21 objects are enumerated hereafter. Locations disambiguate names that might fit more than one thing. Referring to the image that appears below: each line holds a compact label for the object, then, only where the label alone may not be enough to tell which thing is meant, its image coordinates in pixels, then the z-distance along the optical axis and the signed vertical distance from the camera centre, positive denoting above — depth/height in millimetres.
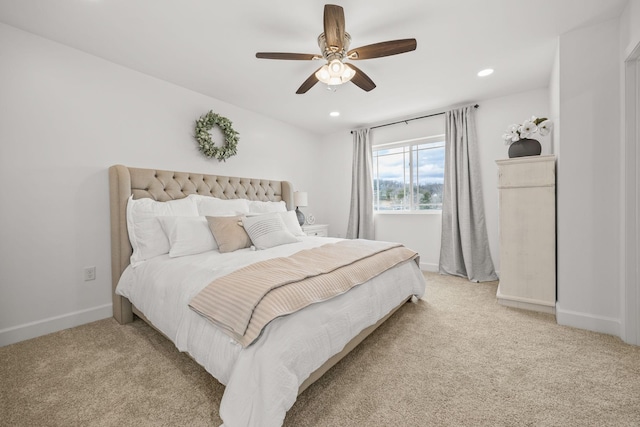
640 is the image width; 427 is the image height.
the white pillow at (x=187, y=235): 2283 -231
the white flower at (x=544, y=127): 2508 +748
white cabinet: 2432 -262
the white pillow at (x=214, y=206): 2857 +34
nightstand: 4168 -362
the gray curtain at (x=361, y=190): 4570 +302
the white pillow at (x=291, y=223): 3223 -181
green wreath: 3145 +902
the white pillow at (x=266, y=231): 2555 -228
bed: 1133 -635
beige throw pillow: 2416 -230
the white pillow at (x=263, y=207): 3336 +19
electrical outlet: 2396 -579
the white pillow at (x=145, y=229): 2318 -174
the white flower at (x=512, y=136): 2672 +720
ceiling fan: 1673 +1138
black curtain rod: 3970 +1399
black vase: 2596 +575
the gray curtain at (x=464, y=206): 3570 +3
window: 4145 +536
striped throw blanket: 1212 -436
